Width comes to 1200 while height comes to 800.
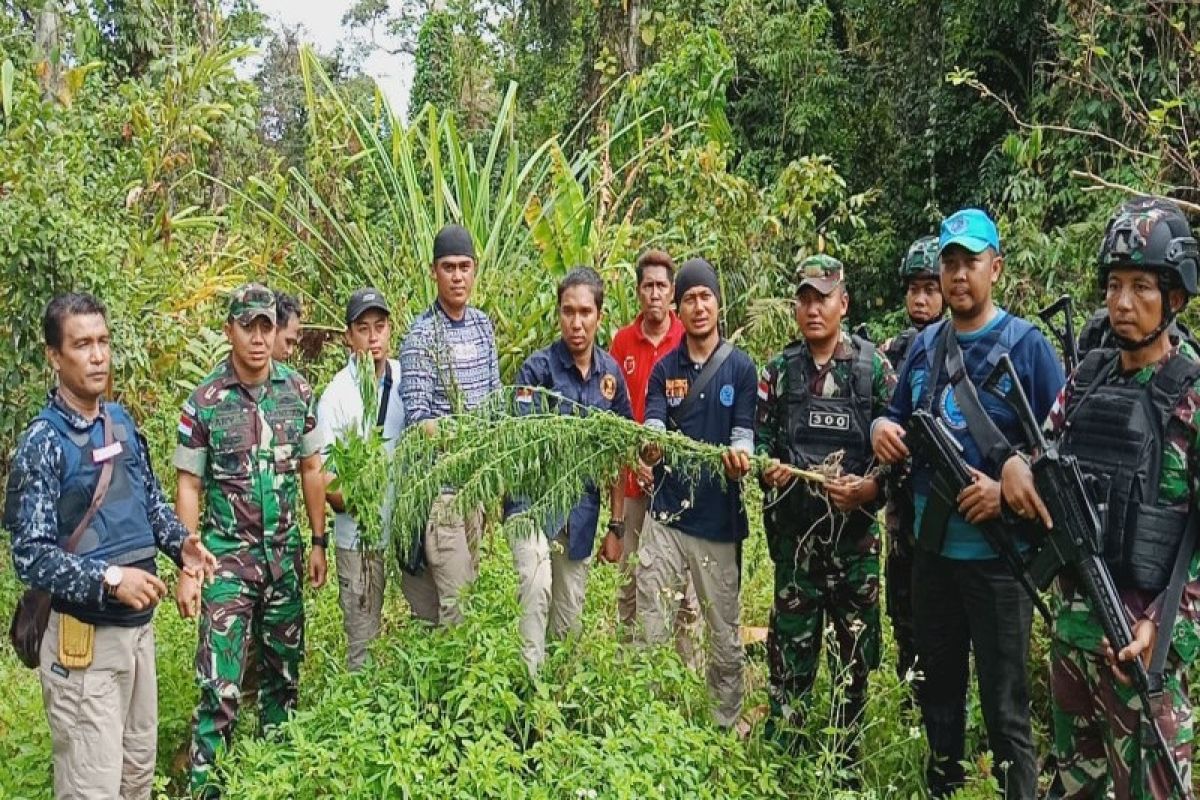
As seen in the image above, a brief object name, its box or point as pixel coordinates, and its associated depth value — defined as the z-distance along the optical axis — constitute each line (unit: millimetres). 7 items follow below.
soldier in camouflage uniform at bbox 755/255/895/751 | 3535
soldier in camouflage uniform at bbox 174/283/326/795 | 3548
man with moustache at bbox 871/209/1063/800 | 3076
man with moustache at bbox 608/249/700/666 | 4414
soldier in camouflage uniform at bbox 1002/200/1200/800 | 2527
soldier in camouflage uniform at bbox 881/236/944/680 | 3695
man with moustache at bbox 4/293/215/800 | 2967
